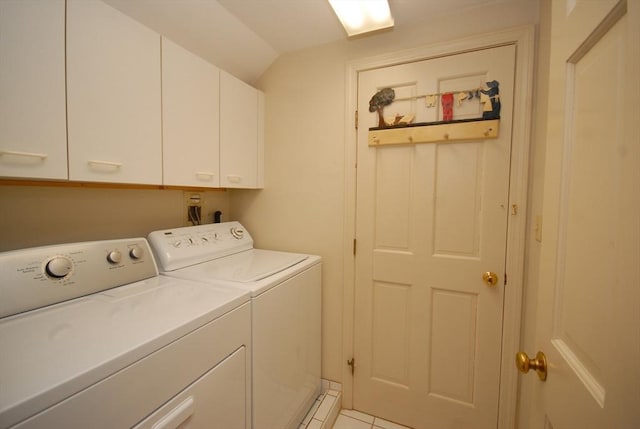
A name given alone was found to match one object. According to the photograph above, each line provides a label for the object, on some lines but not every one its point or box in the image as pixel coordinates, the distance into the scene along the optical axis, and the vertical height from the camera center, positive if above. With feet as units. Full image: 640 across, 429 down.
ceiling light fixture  4.20 +3.15
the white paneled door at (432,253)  4.59 -0.92
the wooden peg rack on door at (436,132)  4.47 +1.32
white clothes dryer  1.81 -1.20
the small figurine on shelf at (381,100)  5.11 +2.03
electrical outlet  5.78 -0.16
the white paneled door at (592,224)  1.29 -0.10
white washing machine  3.77 -1.60
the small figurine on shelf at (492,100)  4.41 +1.78
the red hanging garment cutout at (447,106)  4.71 +1.77
